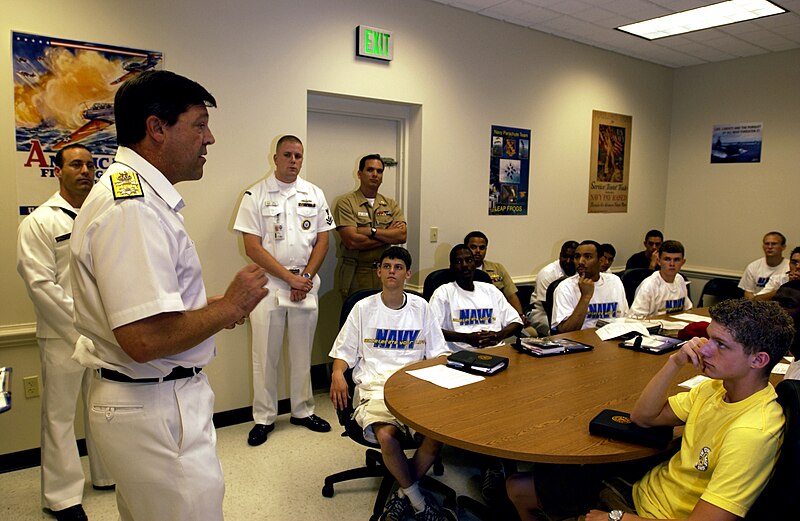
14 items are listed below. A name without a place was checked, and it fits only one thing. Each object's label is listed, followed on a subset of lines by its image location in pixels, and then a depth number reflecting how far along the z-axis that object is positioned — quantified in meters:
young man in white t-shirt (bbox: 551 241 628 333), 3.32
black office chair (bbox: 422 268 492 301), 3.57
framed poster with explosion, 2.84
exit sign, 3.84
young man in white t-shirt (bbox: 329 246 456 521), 2.35
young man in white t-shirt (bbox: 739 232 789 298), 4.86
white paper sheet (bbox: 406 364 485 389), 2.22
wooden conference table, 1.70
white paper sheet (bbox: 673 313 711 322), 3.49
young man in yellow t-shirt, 1.43
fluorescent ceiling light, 4.22
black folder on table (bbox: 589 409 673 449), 1.72
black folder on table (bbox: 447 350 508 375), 2.34
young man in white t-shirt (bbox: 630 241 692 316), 3.81
